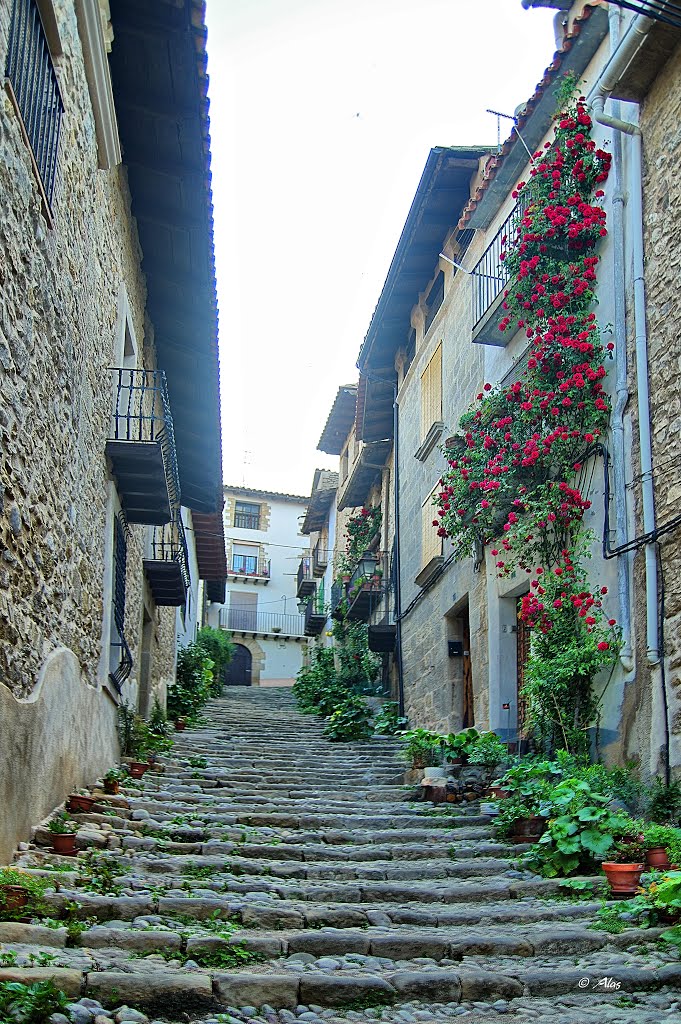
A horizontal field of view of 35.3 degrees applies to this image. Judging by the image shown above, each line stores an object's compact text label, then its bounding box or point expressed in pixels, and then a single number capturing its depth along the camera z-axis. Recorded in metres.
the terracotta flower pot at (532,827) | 8.19
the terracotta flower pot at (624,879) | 6.37
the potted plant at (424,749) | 10.67
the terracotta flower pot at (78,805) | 7.61
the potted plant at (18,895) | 5.32
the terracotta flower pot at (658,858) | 6.48
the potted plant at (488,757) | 9.98
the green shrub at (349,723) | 15.10
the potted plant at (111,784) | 8.78
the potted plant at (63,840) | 6.50
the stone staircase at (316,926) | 4.85
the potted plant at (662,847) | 6.47
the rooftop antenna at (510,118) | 10.98
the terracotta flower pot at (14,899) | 5.32
